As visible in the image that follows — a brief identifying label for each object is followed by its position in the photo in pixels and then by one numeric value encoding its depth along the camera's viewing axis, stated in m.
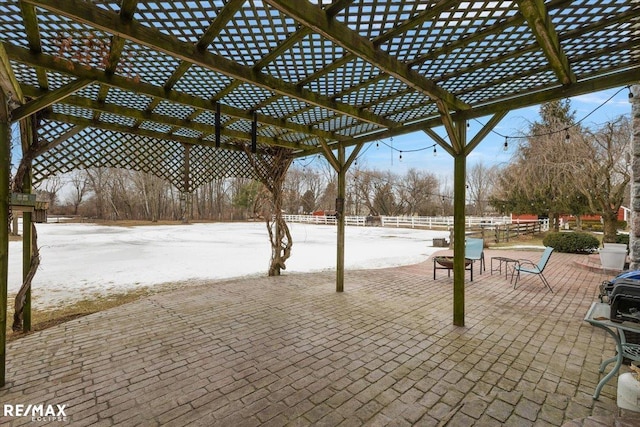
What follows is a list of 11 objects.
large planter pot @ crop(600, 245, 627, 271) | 5.79
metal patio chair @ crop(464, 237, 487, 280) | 5.79
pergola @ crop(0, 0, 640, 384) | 1.77
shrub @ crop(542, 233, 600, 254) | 8.87
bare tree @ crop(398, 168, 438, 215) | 32.78
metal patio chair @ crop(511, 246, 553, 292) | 4.77
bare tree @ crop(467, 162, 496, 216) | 34.24
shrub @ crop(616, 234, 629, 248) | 8.01
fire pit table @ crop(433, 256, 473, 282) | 5.29
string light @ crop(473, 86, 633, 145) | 2.96
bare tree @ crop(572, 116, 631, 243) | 8.00
